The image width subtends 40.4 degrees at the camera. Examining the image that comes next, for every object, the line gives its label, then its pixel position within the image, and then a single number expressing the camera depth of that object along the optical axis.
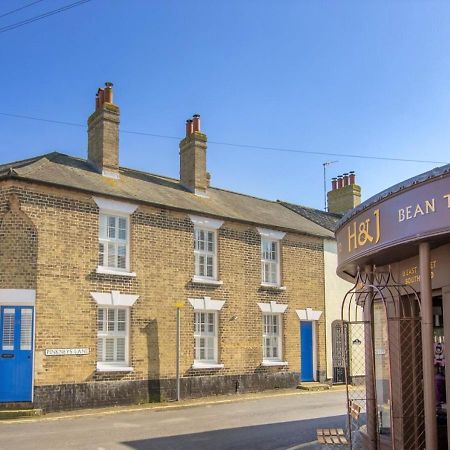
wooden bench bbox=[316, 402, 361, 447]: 7.99
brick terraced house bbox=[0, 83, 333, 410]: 15.14
